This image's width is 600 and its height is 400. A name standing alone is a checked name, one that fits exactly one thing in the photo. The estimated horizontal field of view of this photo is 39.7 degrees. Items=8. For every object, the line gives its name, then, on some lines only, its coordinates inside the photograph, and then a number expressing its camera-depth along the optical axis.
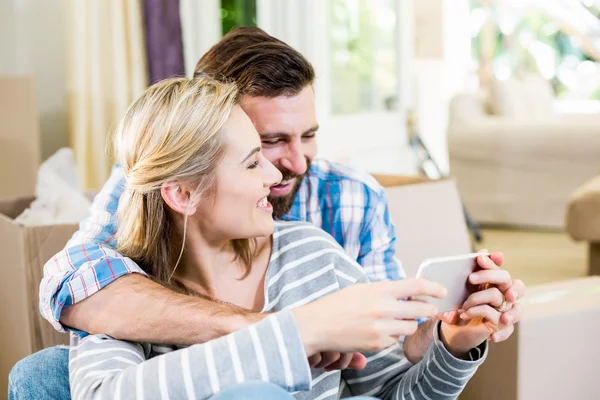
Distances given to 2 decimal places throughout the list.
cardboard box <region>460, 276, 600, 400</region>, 1.50
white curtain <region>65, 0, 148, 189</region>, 3.11
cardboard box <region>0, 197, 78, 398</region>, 1.60
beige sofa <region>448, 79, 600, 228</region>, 4.71
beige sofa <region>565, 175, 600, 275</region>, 3.39
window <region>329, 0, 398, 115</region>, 3.97
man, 1.05
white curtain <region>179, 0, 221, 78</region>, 3.42
